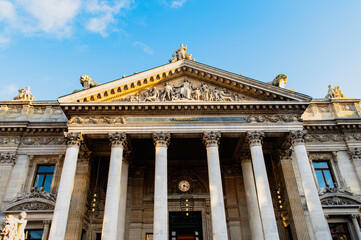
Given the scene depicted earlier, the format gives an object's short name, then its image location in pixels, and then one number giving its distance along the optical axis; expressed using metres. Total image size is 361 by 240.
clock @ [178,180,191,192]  22.24
